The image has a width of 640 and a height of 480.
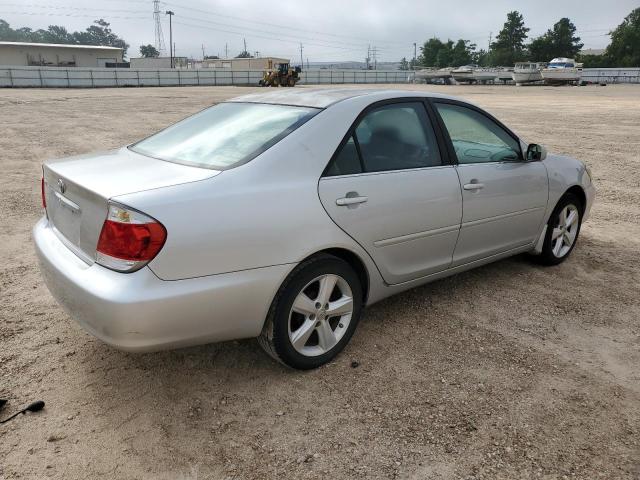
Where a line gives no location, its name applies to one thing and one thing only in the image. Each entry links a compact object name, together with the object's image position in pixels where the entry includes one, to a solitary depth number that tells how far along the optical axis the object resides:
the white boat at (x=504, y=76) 61.38
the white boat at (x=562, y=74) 55.72
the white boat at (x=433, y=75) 63.56
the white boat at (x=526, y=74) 57.44
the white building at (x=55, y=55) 57.19
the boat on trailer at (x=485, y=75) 62.34
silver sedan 2.49
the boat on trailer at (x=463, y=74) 62.20
